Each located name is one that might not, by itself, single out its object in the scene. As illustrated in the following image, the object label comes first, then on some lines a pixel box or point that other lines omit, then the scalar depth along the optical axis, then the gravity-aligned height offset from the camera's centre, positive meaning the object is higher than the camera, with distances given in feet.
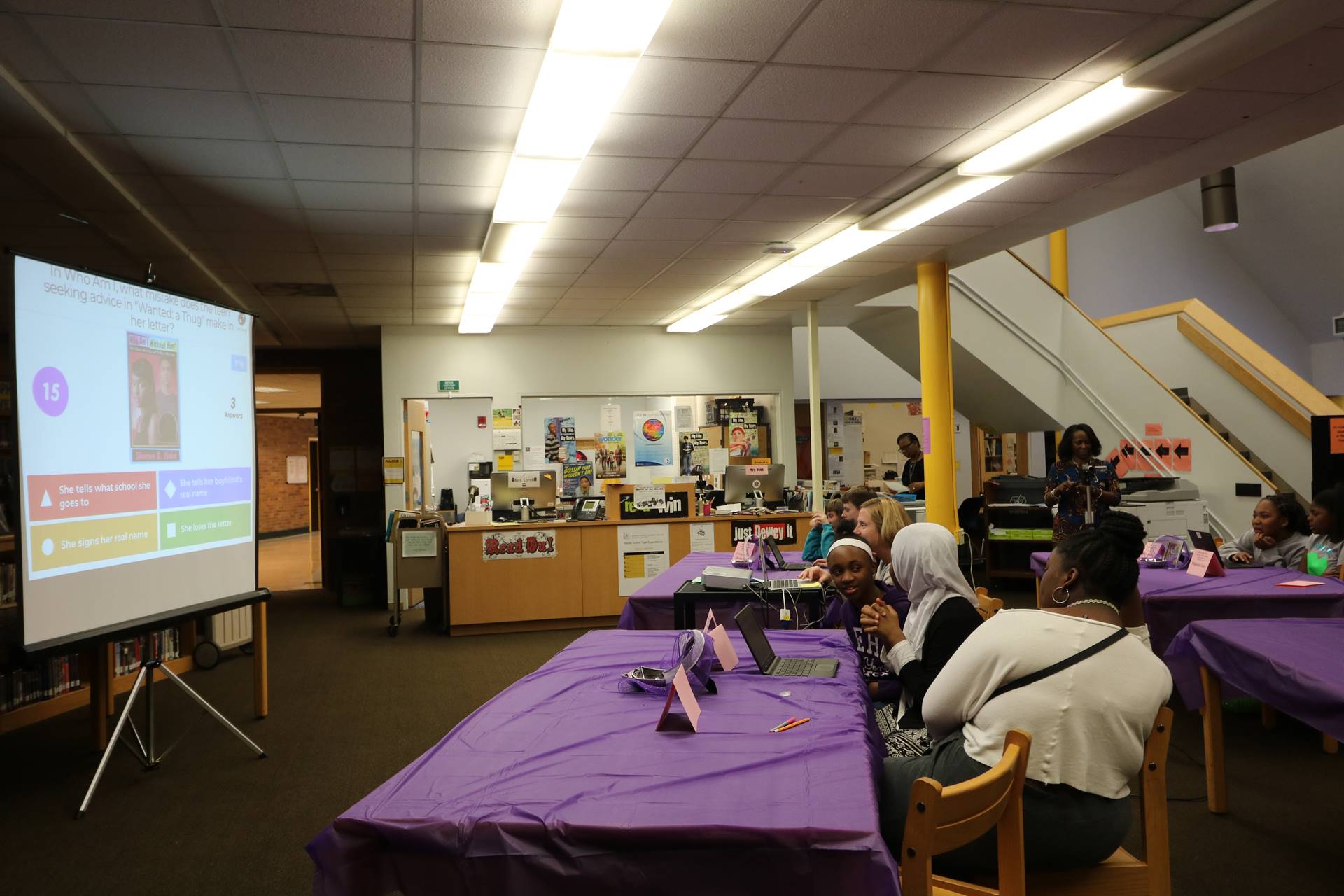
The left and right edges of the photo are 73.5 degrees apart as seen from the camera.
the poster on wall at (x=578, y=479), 29.12 -0.57
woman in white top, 6.24 -1.92
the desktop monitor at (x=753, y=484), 28.17 -0.84
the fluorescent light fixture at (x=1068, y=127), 12.89 +4.97
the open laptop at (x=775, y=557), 17.13 -1.97
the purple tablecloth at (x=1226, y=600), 13.39 -2.40
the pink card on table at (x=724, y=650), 9.36 -2.02
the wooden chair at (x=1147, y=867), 6.53 -3.10
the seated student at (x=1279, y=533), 16.31 -1.69
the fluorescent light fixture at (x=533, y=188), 15.12 +4.97
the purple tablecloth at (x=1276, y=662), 8.64 -2.38
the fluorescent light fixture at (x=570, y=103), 11.28 +4.96
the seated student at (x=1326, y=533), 15.17 -1.61
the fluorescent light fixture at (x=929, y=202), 16.78 +4.95
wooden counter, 25.66 -3.35
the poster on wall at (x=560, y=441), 35.37 +0.86
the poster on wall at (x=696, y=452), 37.37 +0.28
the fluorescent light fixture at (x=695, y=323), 31.40 +4.91
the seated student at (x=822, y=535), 17.25 -1.56
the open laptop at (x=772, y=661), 9.14 -2.17
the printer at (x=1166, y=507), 26.09 -1.83
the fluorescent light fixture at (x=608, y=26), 9.86 +4.96
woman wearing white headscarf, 8.95 -1.75
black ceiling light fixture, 30.12 +8.15
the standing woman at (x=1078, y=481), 20.29 -0.77
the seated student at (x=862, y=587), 10.52 -1.59
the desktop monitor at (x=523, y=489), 27.32 -0.76
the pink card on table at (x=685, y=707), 7.39 -2.05
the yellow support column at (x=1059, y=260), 41.19 +8.60
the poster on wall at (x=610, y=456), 36.01 +0.23
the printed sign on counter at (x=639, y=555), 26.66 -2.82
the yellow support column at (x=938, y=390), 23.41 +1.60
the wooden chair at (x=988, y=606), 10.28 -1.79
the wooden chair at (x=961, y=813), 5.20 -2.18
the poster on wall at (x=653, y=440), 36.63 +0.80
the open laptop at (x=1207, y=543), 16.28 -1.83
